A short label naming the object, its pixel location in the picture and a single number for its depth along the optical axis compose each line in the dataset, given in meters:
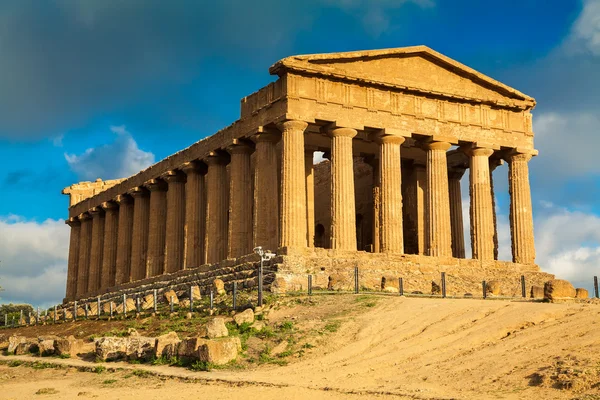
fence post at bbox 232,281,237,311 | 29.98
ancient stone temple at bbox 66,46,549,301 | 39.94
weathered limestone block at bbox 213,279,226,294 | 37.23
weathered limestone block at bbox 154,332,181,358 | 24.28
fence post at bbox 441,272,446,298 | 31.27
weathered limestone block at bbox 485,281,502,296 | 34.72
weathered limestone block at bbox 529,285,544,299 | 32.22
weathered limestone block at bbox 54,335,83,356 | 28.52
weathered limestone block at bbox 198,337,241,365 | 22.84
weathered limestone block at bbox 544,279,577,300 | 28.48
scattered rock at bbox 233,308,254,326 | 27.20
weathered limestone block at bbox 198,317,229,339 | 25.52
